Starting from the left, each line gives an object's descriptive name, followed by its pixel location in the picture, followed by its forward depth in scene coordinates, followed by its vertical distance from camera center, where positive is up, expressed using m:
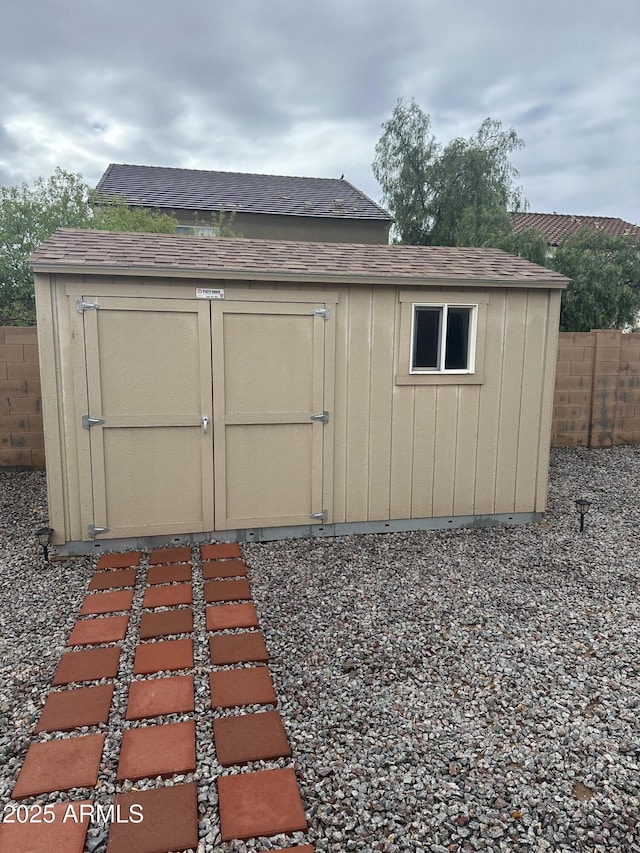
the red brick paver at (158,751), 1.96 -1.56
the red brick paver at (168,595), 3.39 -1.61
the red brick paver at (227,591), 3.47 -1.61
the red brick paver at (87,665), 2.58 -1.59
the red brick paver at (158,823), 1.65 -1.54
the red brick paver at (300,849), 1.65 -1.55
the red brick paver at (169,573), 3.74 -1.61
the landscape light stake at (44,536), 3.93 -1.39
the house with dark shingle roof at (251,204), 14.00 +4.09
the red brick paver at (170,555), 4.09 -1.61
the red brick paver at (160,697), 2.33 -1.59
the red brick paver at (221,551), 4.17 -1.61
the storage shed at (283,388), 4.06 -0.30
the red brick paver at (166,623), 3.03 -1.60
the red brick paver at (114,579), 3.64 -1.61
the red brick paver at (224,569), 3.83 -1.61
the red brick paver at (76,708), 2.24 -1.58
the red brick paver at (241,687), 2.41 -1.59
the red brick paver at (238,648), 2.75 -1.60
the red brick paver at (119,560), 3.98 -1.61
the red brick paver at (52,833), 1.64 -1.55
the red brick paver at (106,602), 3.30 -1.61
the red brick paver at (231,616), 3.12 -1.61
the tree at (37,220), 9.72 +2.62
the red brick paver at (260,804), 1.72 -1.55
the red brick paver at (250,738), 2.05 -1.57
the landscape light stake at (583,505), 4.70 -1.33
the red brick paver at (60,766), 1.89 -1.56
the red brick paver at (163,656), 2.67 -1.60
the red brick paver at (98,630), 2.94 -1.61
